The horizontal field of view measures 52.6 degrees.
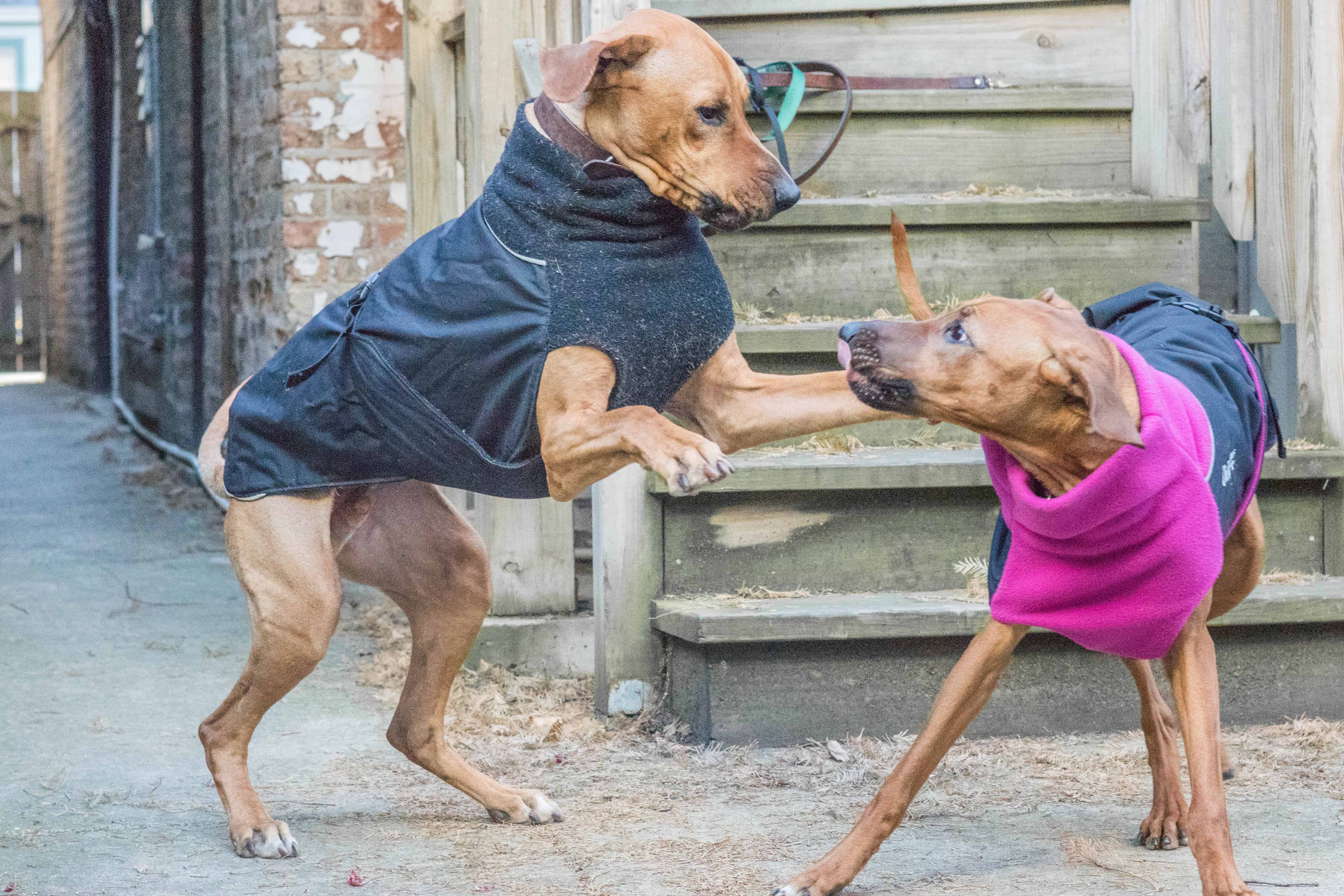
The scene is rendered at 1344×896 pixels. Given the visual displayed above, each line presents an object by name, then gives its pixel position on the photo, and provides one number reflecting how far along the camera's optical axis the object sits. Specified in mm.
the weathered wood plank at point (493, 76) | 3676
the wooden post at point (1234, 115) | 4203
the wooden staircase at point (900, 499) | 3221
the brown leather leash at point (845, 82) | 3137
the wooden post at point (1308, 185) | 3598
